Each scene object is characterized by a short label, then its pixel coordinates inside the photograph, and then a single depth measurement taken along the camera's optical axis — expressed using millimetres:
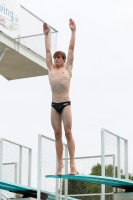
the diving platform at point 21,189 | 18591
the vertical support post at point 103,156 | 17953
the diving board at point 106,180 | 16016
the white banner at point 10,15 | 23438
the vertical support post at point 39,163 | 17516
